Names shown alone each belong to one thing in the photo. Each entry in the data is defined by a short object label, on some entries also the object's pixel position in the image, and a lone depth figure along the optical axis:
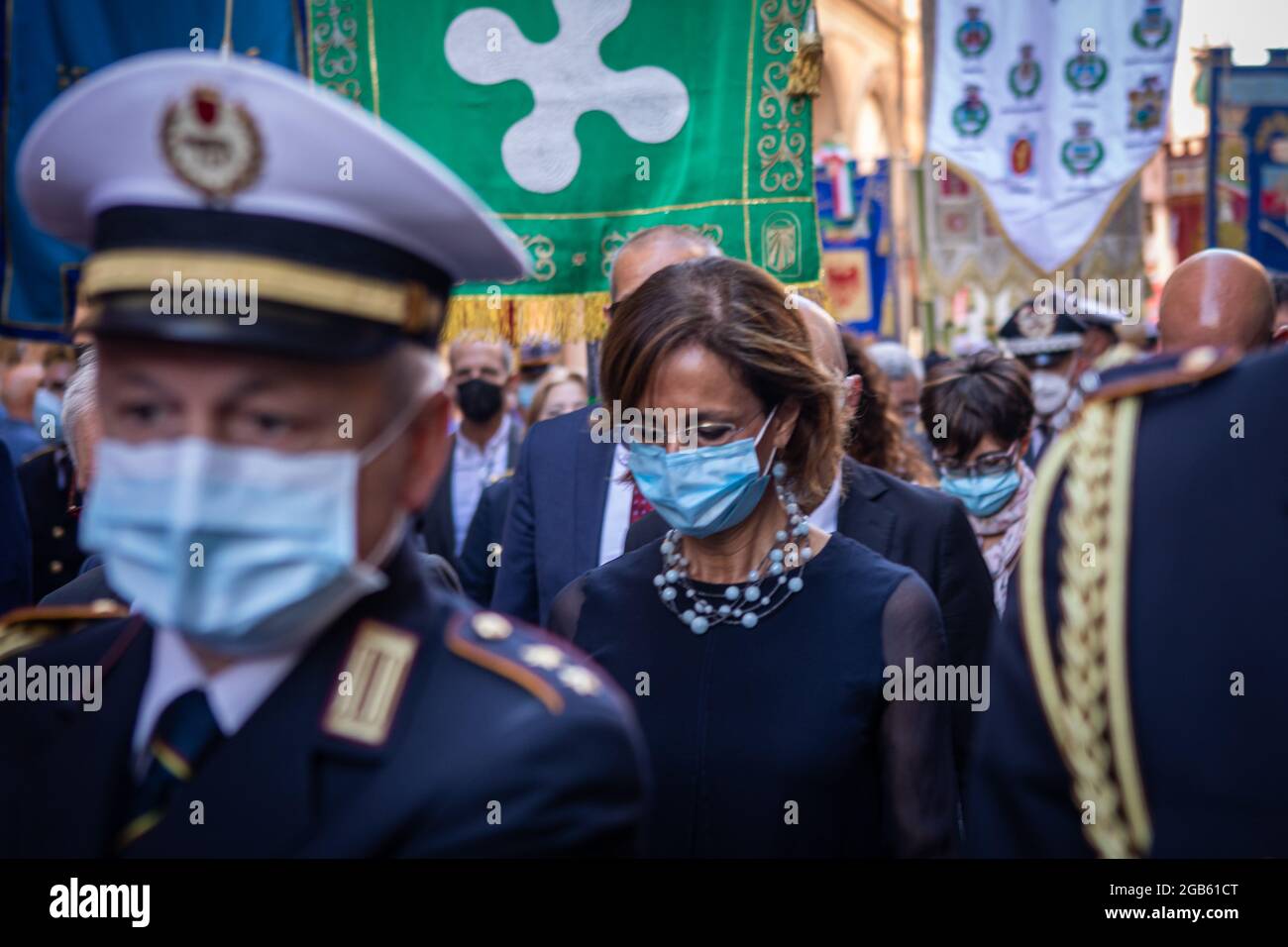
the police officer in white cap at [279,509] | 1.67
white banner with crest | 7.70
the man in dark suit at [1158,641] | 1.65
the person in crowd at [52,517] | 6.02
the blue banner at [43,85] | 4.79
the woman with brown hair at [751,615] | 2.84
